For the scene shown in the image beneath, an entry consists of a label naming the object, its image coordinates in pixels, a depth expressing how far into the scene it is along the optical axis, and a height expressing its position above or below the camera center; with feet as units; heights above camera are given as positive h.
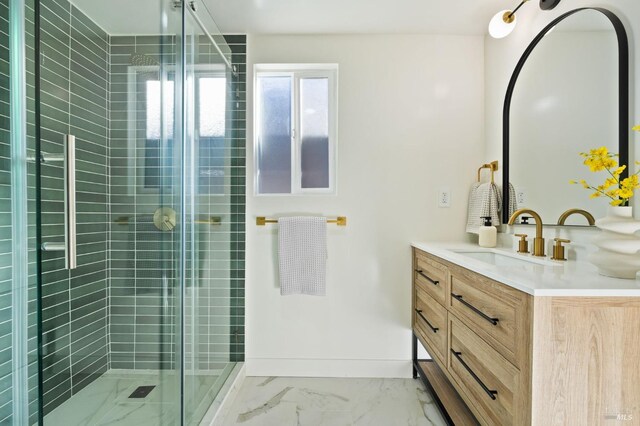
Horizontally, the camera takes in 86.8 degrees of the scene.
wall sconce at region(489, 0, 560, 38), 5.73 +3.14
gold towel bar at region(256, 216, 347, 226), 7.20 -0.30
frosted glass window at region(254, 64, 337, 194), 7.46 +1.66
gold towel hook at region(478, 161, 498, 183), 6.85 +0.85
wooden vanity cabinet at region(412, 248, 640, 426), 3.06 -1.40
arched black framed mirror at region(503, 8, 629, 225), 4.30 +1.44
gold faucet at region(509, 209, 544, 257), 5.06 -0.50
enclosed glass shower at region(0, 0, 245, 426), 3.50 -0.04
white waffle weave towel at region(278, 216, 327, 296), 7.06 -0.99
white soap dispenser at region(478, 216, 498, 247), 6.37 -0.54
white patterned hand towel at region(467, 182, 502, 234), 6.59 +0.07
